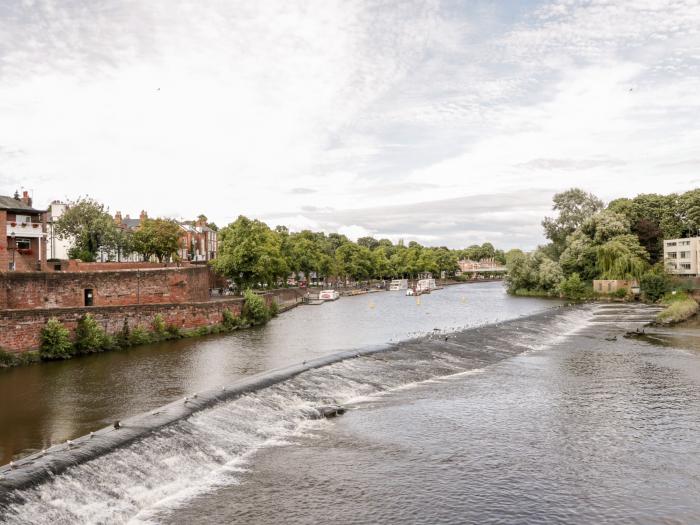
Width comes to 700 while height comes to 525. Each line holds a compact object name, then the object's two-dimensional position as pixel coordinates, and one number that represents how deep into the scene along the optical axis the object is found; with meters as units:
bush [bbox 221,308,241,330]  57.23
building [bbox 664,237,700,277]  99.62
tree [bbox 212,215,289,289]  74.62
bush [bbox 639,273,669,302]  87.94
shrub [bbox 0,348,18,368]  36.78
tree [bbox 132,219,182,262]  81.00
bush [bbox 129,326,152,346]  45.88
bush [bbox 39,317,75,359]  39.47
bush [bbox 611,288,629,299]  93.50
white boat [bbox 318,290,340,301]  105.94
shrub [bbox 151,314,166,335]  48.66
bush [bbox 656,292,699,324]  60.25
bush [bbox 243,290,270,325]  62.09
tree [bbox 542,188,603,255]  115.88
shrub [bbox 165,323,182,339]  49.81
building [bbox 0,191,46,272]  51.84
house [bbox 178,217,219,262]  108.12
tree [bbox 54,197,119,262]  70.06
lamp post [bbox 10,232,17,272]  51.40
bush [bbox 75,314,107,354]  41.72
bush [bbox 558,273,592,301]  97.39
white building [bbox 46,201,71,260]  77.69
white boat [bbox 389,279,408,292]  152.38
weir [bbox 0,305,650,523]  15.57
